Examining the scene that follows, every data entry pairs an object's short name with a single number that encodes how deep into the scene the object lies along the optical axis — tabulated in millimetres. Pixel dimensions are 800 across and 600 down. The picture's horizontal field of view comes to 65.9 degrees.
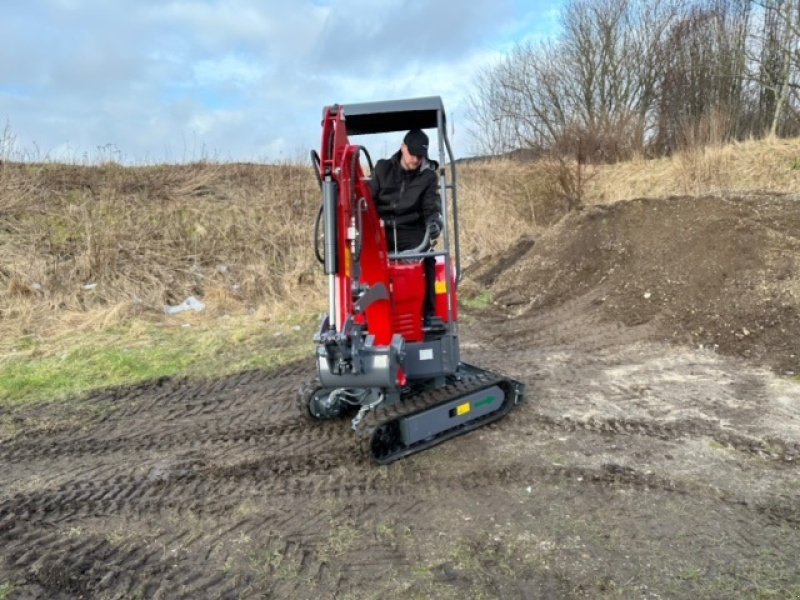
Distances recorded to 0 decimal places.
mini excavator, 3881
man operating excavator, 4648
